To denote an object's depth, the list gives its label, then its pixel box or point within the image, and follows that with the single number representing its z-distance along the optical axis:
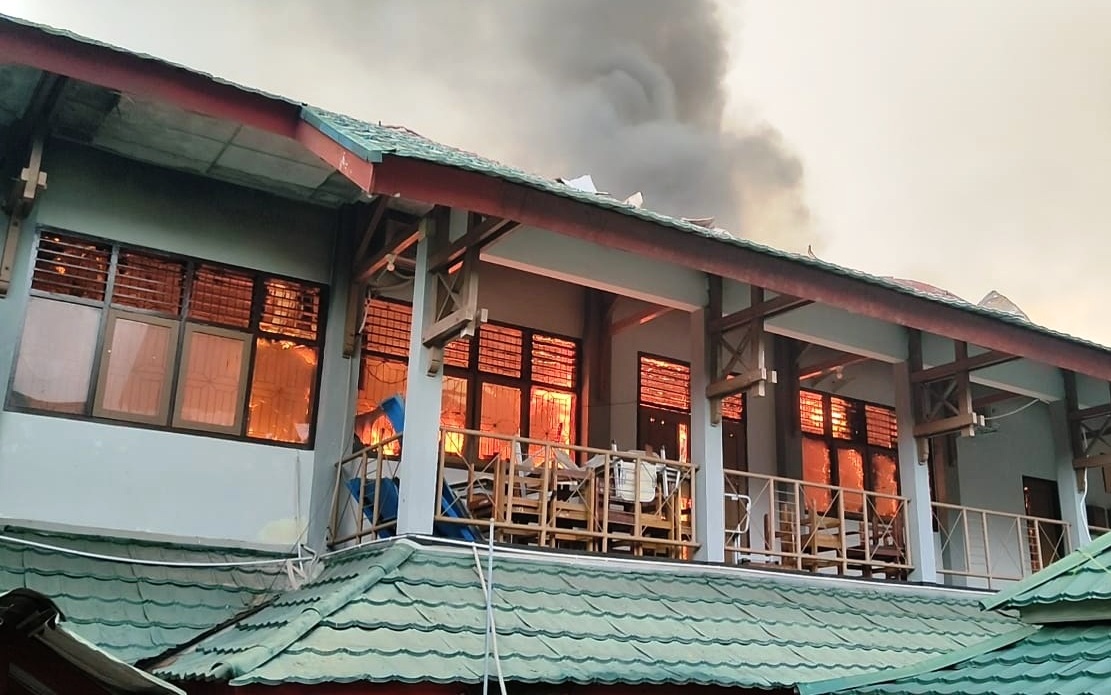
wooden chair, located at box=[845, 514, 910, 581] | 10.99
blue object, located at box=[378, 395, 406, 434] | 9.66
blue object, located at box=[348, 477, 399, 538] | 9.27
